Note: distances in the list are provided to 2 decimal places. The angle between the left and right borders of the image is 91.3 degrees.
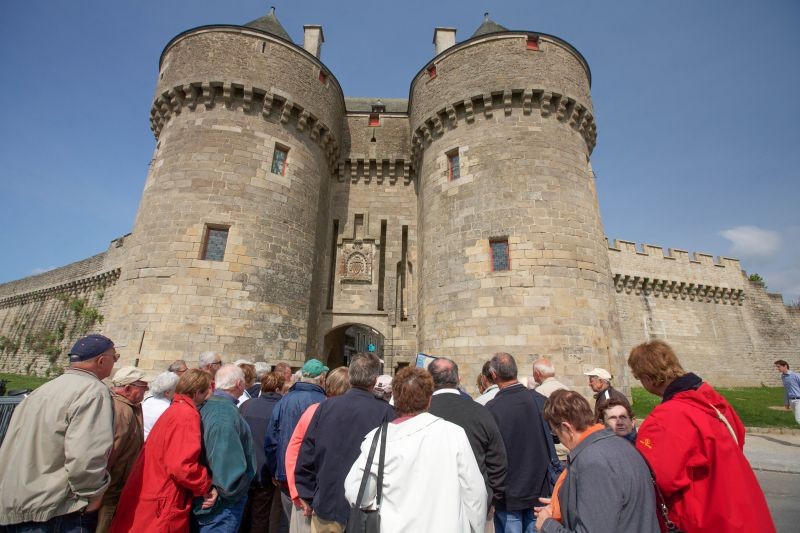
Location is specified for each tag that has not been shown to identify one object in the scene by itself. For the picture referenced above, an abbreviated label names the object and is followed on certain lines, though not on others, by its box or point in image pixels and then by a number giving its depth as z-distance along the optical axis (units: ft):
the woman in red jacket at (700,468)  6.40
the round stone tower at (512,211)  33.76
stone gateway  34.14
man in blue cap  7.84
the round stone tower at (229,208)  34.09
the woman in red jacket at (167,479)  8.98
